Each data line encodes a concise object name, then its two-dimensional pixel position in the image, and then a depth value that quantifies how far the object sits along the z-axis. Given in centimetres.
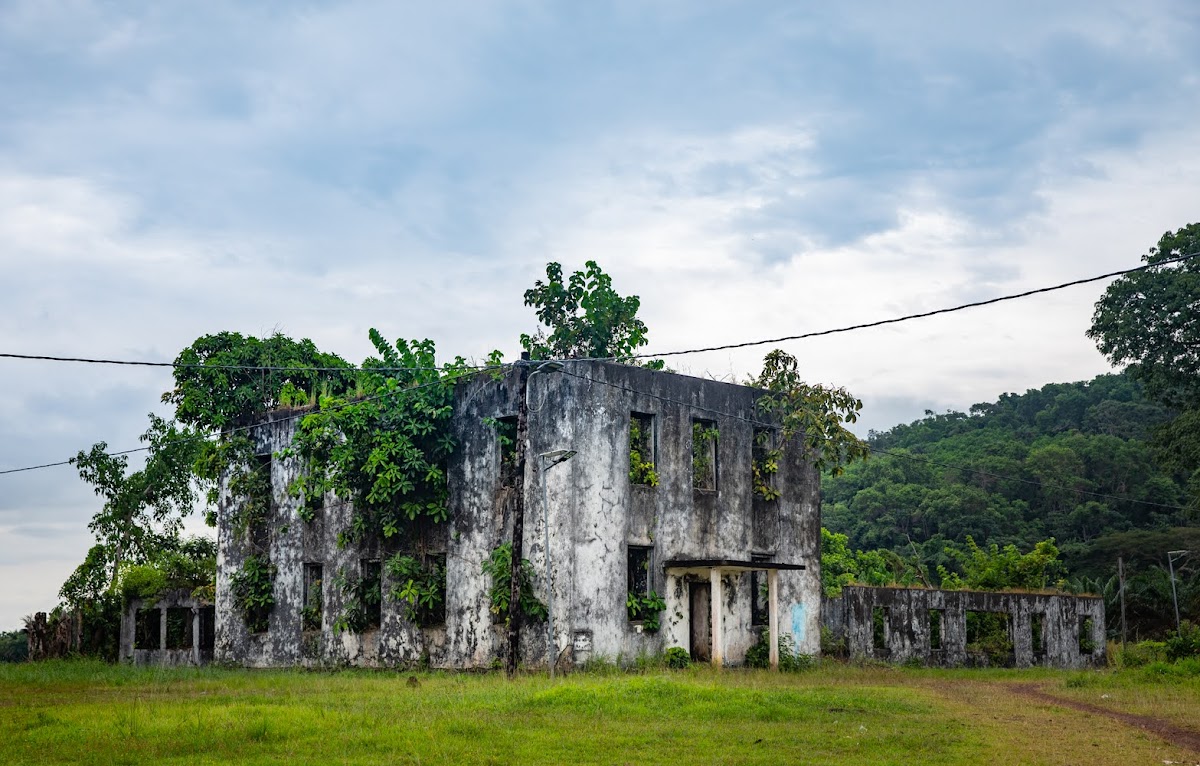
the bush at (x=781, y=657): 2394
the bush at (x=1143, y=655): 2811
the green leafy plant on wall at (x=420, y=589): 2383
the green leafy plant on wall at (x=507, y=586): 2142
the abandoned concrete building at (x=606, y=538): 2183
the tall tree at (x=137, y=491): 3797
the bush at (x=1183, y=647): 2522
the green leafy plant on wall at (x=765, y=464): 2542
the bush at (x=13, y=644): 4482
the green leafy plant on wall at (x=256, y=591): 2856
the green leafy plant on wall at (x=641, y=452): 2305
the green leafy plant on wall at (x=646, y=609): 2233
